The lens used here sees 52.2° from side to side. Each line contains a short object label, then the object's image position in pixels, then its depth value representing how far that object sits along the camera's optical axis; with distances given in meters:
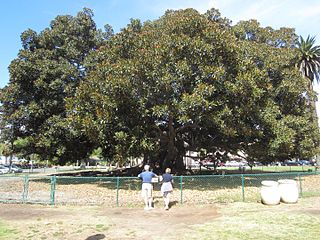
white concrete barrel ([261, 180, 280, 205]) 13.23
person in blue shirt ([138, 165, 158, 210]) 12.41
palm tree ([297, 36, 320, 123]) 38.94
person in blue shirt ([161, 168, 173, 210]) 12.55
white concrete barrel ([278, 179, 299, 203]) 13.62
